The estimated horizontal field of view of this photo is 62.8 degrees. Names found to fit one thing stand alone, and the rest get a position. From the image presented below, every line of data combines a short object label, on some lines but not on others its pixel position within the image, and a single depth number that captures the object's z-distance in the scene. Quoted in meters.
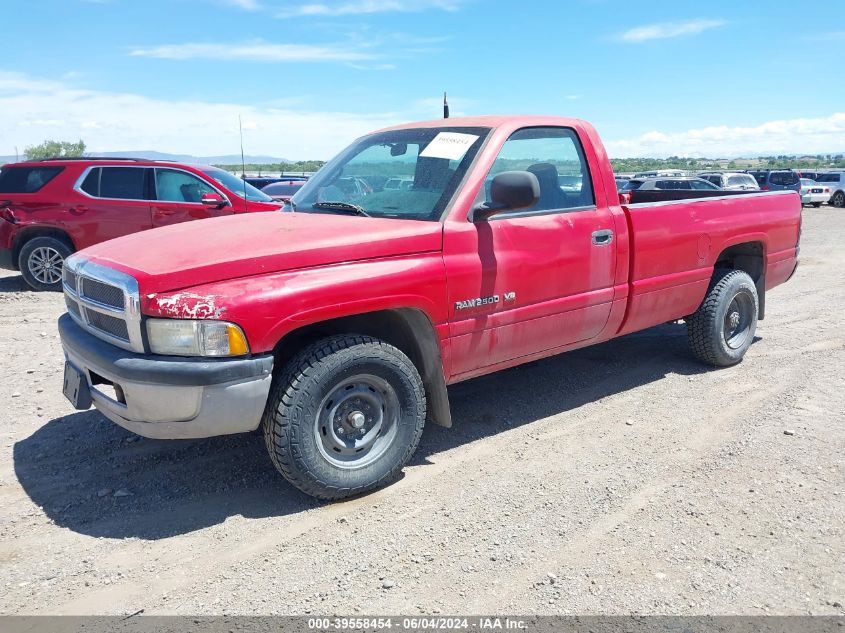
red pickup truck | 3.13
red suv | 9.27
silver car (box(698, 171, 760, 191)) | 24.75
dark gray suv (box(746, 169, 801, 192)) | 28.84
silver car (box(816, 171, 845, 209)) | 29.95
